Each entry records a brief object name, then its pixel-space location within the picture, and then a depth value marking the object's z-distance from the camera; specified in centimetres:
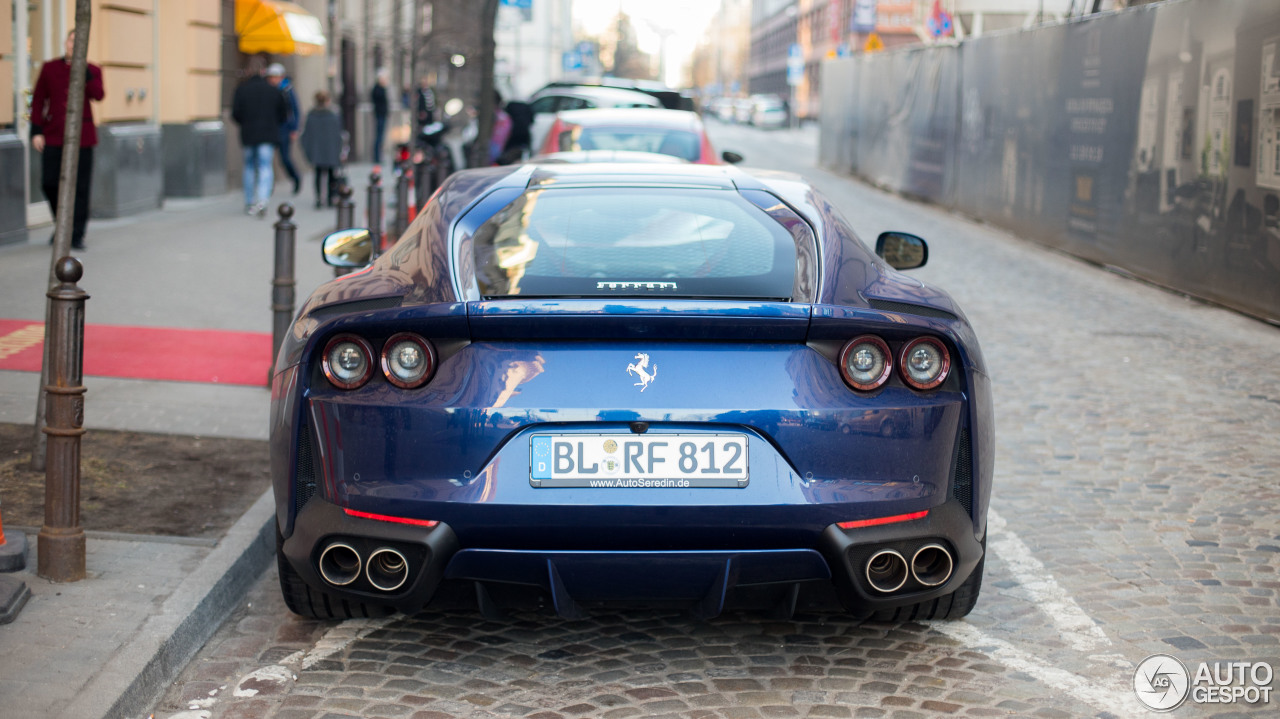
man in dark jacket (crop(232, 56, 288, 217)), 1684
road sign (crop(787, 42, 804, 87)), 8025
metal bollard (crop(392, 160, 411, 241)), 1365
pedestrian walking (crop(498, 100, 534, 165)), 1788
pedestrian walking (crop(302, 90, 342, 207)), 1853
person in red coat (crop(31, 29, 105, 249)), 1152
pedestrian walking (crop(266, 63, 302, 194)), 1834
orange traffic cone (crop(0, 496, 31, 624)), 382
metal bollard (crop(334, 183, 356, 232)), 937
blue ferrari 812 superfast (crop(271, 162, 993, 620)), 339
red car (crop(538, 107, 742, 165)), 1016
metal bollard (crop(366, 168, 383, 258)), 1065
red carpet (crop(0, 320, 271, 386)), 760
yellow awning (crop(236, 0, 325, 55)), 2194
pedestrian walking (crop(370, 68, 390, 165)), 2789
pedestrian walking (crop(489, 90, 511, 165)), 1783
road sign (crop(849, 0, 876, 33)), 5916
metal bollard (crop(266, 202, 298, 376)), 701
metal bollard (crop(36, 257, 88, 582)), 409
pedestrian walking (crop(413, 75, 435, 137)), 2317
